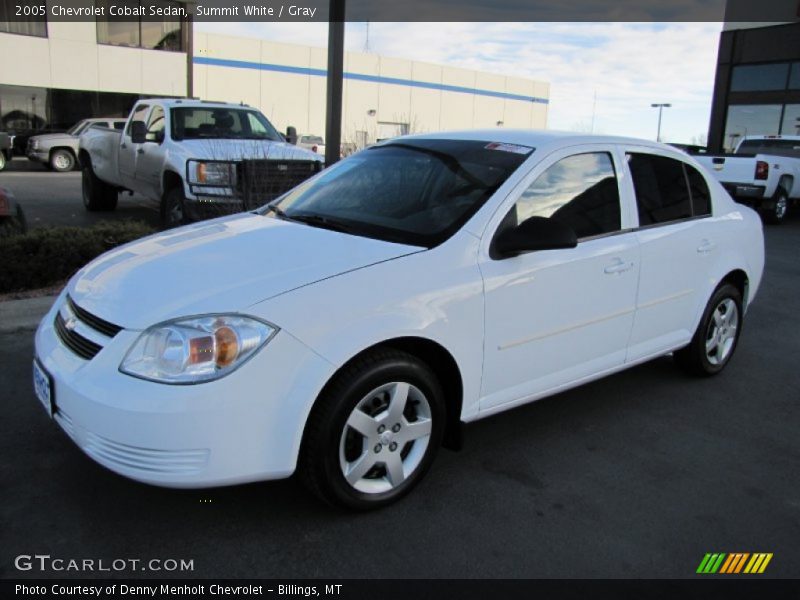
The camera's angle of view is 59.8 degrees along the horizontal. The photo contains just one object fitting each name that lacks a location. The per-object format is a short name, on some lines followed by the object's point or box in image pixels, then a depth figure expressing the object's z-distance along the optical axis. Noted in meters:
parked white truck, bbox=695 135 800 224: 14.20
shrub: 6.27
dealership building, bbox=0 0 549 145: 27.52
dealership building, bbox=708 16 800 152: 26.77
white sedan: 2.62
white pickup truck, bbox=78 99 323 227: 8.00
